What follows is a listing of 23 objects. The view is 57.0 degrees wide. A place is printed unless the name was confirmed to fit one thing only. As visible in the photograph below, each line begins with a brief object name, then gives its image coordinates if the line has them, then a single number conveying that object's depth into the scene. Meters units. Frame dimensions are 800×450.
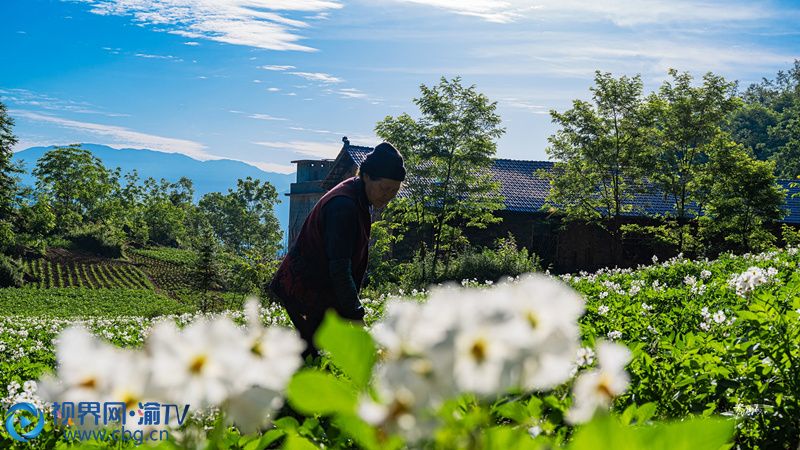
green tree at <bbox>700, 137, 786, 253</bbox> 25.45
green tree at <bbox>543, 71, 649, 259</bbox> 29.38
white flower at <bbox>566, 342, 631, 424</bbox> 1.11
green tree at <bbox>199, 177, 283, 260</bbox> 68.19
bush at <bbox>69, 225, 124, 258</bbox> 46.19
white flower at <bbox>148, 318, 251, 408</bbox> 0.88
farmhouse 30.25
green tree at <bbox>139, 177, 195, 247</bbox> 58.56
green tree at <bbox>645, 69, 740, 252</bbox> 28.67
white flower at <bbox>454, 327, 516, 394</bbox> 0.77
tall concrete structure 40.41
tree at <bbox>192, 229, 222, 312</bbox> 25.30
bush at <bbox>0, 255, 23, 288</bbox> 33.88
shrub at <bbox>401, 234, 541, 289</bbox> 22.92
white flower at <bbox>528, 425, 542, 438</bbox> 1.53
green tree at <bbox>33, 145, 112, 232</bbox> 55.47
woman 4.22
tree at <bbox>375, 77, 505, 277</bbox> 26.67
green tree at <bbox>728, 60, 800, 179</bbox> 52.62
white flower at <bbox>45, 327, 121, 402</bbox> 0.93
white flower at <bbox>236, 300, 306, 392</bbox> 0.92
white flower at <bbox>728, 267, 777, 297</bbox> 4.20
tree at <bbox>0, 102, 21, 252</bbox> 40.38
